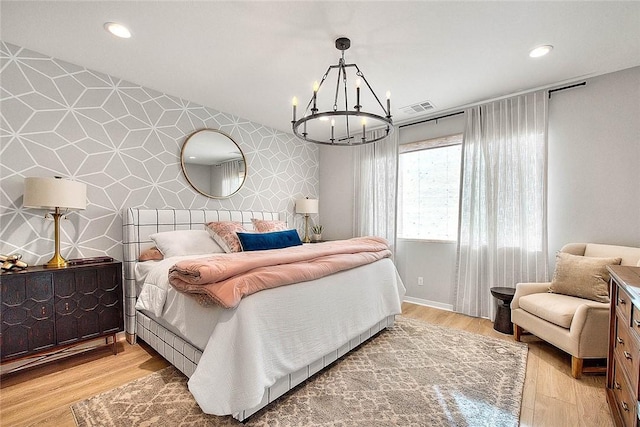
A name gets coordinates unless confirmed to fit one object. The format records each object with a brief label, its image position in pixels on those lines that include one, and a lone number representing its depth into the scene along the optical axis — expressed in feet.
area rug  5.39
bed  4.84
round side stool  9.34
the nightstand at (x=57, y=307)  6.54
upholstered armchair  6.72
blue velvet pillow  9.45
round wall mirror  11.31
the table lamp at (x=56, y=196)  6.99
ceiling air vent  11.41
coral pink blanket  5.11
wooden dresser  4.16
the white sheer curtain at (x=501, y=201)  9.96
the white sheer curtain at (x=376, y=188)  13.73
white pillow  9.18
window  12.23
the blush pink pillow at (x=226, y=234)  9.65
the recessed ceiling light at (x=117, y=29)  6.72
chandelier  6.49
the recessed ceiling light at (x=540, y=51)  7.52
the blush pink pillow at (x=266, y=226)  11.71
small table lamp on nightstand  15.02
